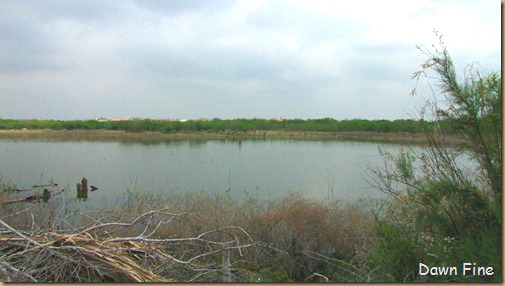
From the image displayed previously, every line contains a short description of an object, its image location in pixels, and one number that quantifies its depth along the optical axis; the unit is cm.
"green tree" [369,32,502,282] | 308
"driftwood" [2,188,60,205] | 862
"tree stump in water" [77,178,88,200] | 1252
